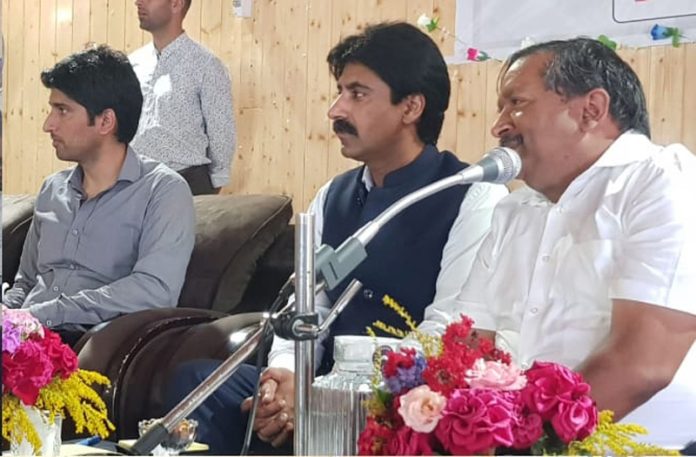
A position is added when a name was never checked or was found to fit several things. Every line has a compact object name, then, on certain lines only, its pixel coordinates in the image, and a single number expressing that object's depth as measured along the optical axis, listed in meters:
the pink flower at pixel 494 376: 1.69
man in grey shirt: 2.92
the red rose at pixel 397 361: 1.72
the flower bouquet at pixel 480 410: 1.66
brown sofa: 2.65
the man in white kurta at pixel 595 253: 2.09
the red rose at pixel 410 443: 1.67
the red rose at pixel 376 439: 1.71
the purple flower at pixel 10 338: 2.03
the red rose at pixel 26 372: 2.03
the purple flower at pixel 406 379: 1.71
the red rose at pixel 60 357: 2.08
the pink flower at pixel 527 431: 1.66
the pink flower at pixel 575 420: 1.66
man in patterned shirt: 3.83
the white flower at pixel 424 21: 3.41
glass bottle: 1.77
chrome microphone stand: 1.72
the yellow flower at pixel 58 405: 2.02
